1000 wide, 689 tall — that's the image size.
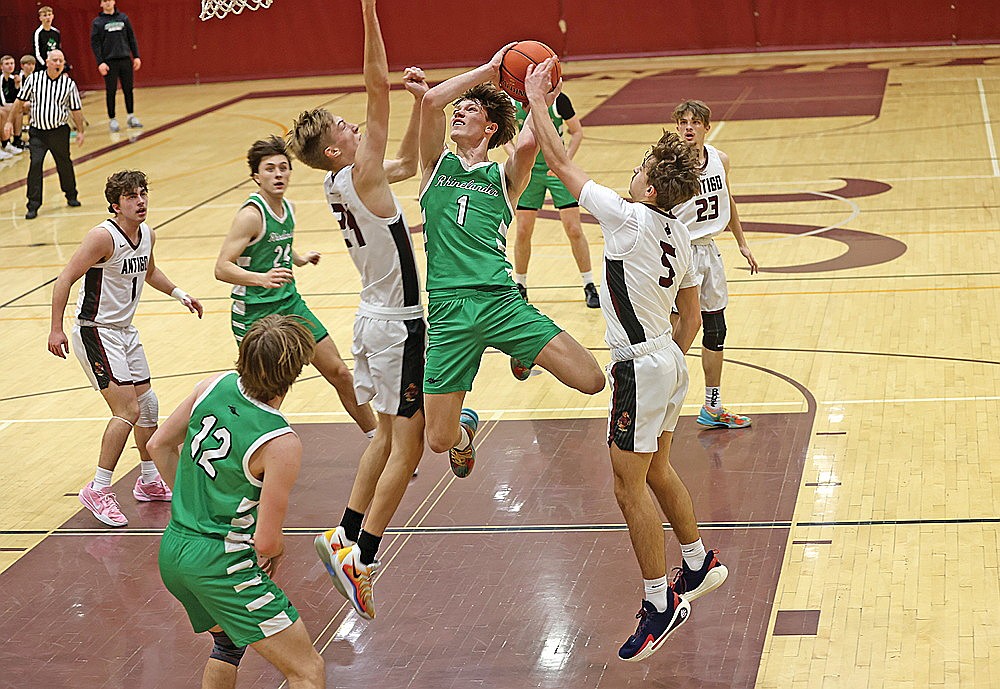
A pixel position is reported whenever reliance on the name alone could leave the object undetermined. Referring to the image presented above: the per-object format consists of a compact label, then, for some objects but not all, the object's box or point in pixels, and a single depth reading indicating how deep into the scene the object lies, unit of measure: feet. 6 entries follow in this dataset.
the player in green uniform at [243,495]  25.51
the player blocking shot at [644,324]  30.82
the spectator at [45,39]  124.17
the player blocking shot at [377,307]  34.76
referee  92.15
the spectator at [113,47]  131.91
